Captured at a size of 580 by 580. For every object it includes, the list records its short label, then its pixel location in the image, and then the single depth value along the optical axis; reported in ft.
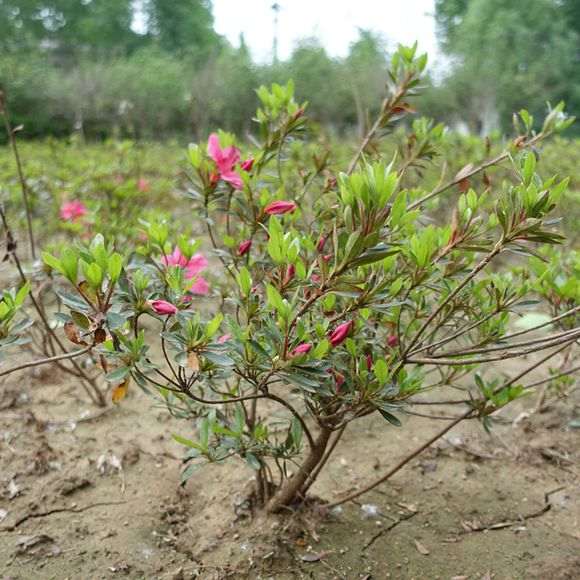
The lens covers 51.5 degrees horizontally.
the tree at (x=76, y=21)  113.39
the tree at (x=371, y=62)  52.79
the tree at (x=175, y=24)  130.11
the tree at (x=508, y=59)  73.87
